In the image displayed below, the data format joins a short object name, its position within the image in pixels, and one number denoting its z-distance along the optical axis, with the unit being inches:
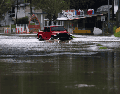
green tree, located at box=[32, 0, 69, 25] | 3742.6
